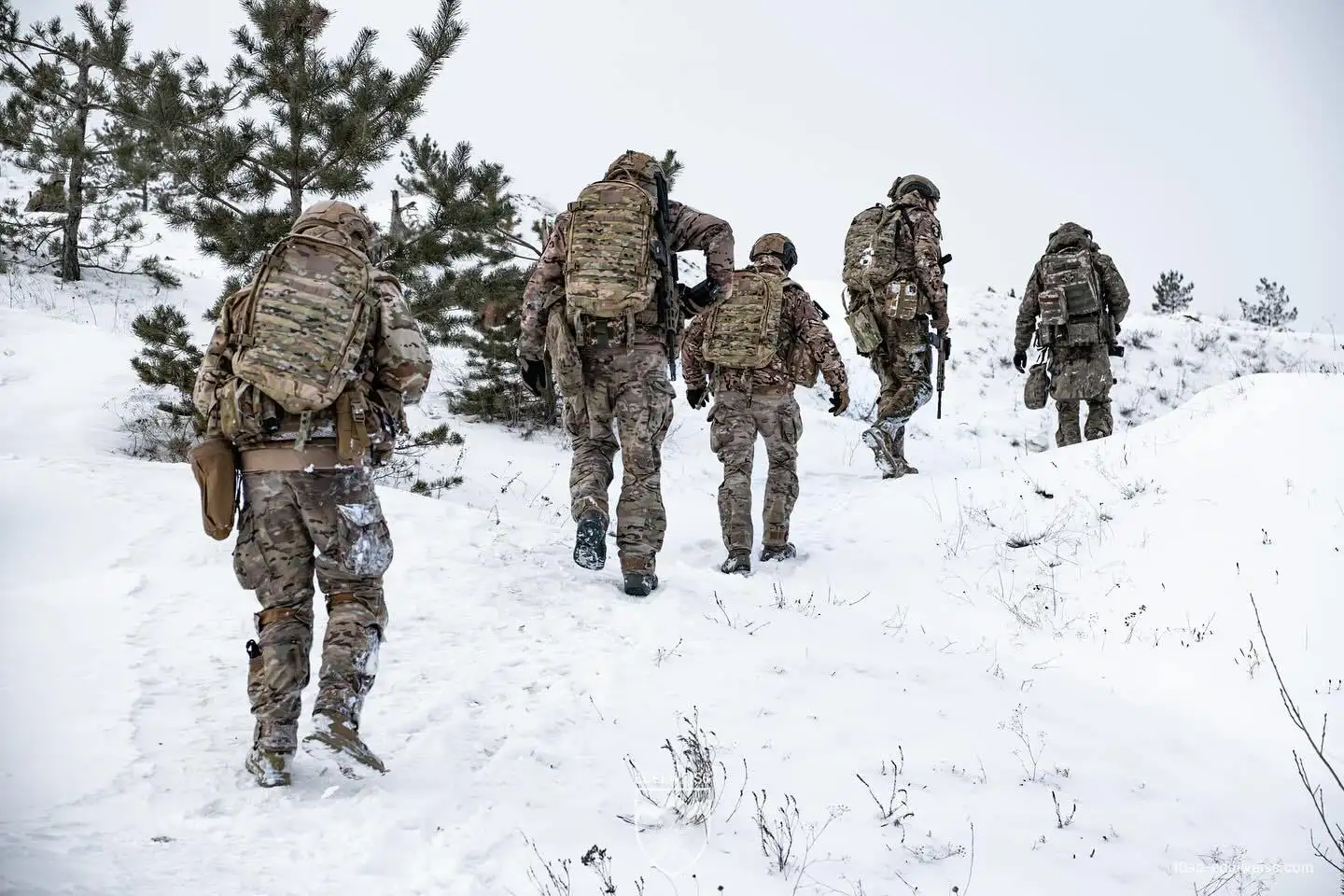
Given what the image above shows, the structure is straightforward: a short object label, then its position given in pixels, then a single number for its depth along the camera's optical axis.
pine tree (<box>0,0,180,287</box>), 14.51
